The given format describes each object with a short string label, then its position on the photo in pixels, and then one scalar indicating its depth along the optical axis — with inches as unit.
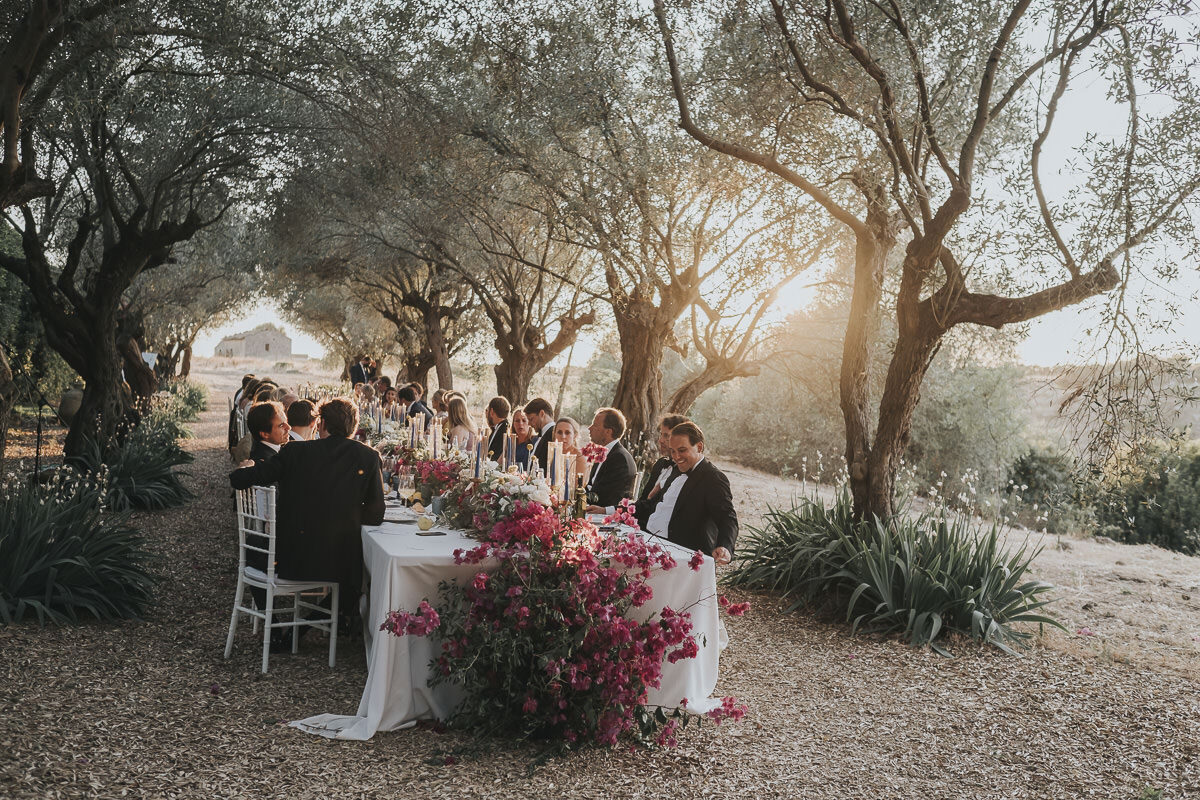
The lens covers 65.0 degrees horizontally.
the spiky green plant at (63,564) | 254.2
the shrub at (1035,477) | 845.6
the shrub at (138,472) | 450.9
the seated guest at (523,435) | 369.1
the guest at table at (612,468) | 290.2
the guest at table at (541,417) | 354.2
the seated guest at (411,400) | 523.8
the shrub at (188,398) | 1006.4
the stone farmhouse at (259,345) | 5221.5
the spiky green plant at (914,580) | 295.7
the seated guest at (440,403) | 536.7
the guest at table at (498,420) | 394.3
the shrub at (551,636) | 178.2
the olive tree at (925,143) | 281.9
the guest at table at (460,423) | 401.4
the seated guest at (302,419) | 273.9
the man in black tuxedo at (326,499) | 229.0
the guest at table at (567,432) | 306.3
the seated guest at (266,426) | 280.8
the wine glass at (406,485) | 275.4
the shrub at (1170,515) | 827.4
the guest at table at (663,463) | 266.4
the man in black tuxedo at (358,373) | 1019.7
